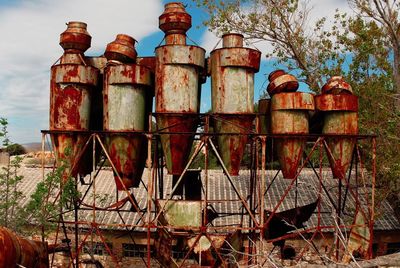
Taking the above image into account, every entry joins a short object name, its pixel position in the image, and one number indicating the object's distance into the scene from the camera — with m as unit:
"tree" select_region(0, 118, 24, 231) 12.55
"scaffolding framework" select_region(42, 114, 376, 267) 11.44
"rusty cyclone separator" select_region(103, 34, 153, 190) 12.36
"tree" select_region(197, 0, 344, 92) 22.12
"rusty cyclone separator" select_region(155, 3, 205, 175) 12.05
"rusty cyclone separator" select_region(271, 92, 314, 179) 12.70
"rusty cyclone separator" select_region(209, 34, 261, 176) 12.25
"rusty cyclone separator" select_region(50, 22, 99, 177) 12.70
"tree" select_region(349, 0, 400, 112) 20.61
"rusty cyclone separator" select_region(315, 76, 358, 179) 13.05
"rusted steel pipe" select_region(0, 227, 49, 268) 8.19
